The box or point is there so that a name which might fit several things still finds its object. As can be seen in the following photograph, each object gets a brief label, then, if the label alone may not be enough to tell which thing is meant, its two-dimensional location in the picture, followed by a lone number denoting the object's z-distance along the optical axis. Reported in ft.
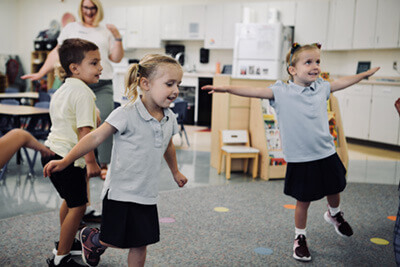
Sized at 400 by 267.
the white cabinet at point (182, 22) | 26.20
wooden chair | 12.35
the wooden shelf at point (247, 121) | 12.43
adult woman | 9.91
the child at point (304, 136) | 6.66
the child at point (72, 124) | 5.91
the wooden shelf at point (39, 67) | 29.48
